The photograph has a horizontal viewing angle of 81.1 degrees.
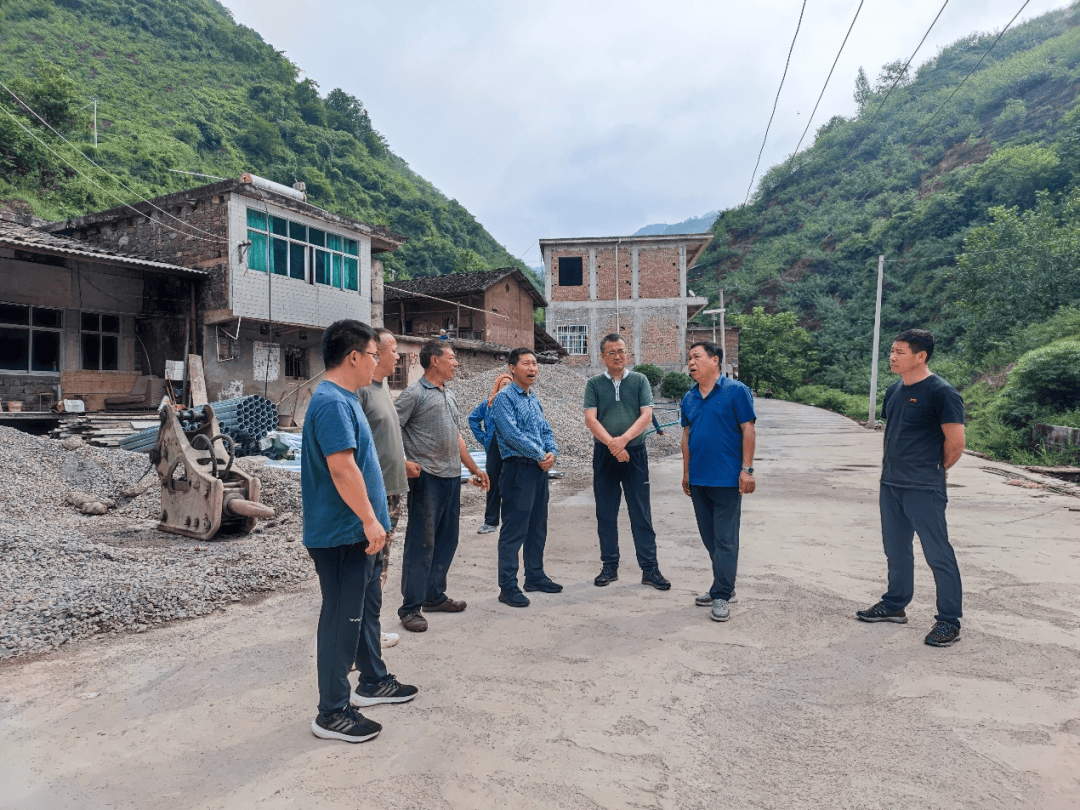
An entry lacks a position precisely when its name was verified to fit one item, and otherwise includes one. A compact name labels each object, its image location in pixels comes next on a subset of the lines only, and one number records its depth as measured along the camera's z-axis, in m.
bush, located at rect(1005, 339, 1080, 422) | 14.10
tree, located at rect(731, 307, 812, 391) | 45.16
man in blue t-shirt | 2.47
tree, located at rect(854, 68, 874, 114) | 77.69
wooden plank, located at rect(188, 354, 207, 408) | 14.91
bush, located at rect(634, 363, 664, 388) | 28.03
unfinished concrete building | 30.27
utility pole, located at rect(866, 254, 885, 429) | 23.09
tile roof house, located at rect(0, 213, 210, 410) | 13.19
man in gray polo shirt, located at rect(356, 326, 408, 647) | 3.53
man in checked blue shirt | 4.43
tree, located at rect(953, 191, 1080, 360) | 22.92
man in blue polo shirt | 4.15
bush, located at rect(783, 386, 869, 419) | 30.24
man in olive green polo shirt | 4.84
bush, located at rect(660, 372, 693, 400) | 27.03
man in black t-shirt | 3.62
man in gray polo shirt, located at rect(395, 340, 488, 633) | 3.95
